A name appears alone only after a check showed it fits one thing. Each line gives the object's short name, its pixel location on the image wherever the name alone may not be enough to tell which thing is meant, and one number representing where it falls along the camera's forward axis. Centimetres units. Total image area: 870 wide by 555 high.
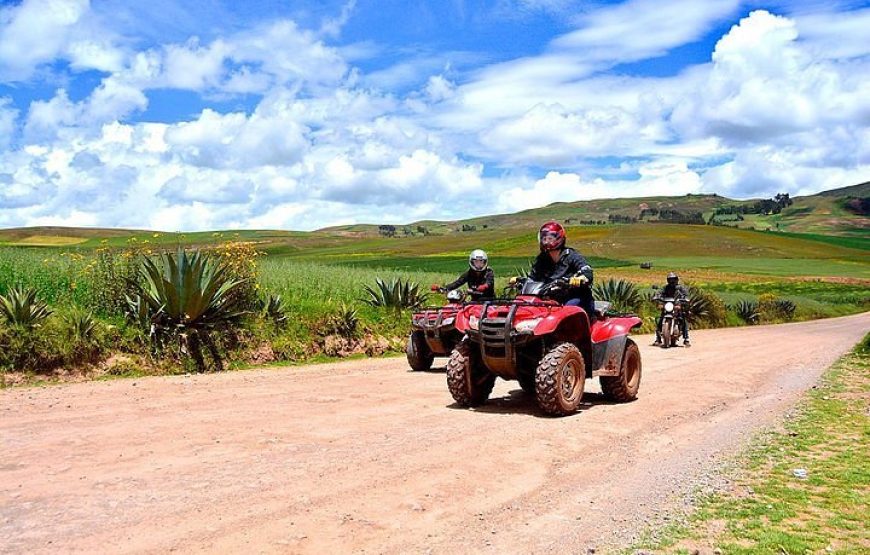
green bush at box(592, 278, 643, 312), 2861
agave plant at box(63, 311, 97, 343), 1205
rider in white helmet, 1334
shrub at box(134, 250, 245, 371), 1334
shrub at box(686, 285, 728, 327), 3169
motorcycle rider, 2116
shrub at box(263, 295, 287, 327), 1543
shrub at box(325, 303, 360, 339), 1667
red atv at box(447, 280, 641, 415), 873
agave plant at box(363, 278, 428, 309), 1897
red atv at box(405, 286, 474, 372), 1337
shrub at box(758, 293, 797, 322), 3719
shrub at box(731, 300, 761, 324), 3519
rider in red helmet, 957
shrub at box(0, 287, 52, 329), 1165
